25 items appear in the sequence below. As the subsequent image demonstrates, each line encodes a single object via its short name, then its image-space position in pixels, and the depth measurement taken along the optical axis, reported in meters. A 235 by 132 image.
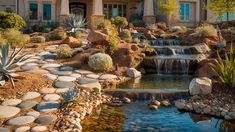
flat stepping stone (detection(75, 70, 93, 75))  14.93
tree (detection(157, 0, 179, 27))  28.08
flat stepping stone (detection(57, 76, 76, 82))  13.38
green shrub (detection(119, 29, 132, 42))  20.75
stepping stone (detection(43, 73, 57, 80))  13.44
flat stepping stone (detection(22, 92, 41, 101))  10.78
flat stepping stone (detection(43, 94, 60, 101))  10.87
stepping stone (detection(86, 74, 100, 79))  14.45
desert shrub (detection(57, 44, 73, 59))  17.04
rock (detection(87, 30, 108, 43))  17.66
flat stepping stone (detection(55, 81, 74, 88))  12.44
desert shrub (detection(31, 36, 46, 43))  21.09
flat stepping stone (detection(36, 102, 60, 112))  9.91
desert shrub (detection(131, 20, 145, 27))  29.29
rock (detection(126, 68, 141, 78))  16.02
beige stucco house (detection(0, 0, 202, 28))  28.72
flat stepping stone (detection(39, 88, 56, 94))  11.51
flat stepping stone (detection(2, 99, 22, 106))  10.19
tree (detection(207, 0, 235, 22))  23.64
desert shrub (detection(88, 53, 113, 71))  15.49
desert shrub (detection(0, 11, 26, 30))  22.94
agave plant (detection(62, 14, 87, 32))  23.78
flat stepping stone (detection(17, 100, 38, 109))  10.04
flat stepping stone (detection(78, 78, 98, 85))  13.28
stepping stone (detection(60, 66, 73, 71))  15.19
